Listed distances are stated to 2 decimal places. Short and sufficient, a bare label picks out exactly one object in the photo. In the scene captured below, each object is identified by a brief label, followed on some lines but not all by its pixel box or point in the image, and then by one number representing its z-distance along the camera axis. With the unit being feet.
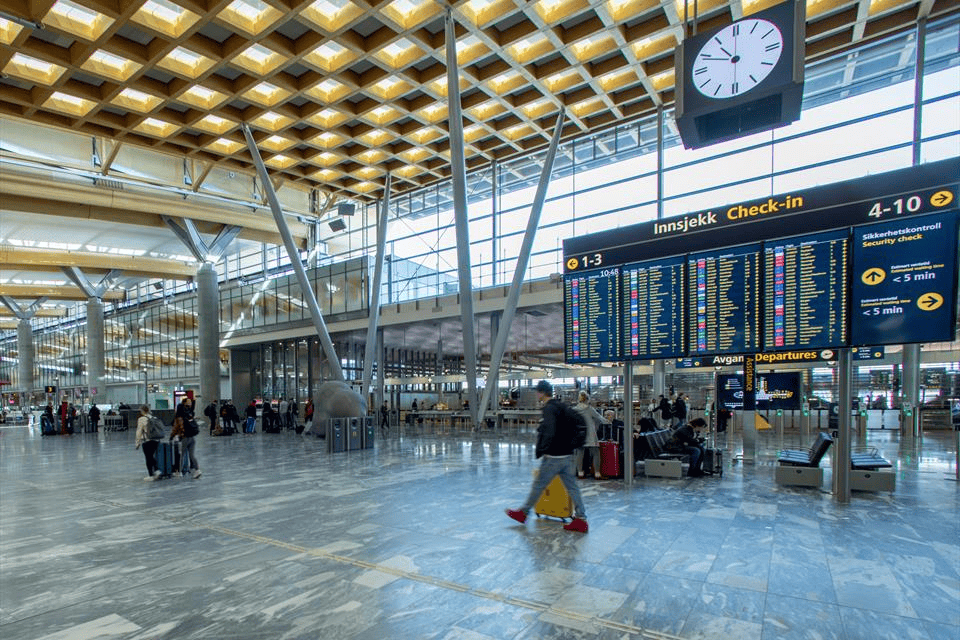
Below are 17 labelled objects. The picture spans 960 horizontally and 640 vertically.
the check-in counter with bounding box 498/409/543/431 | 87.31
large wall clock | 21.22
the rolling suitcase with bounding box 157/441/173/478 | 35.40
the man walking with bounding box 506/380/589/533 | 19.62
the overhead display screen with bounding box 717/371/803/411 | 58.39
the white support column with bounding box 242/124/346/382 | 75.21
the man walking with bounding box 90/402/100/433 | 95.28
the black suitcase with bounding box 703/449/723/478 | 32.68
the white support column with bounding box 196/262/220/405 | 100.83
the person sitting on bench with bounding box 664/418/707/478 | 32.30
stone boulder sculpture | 61.46
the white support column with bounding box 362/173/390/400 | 82.53
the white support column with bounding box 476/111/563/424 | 65.77
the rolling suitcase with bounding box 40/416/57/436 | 92.84
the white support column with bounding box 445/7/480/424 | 54.85
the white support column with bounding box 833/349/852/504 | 24.18
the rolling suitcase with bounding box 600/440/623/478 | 31.76
